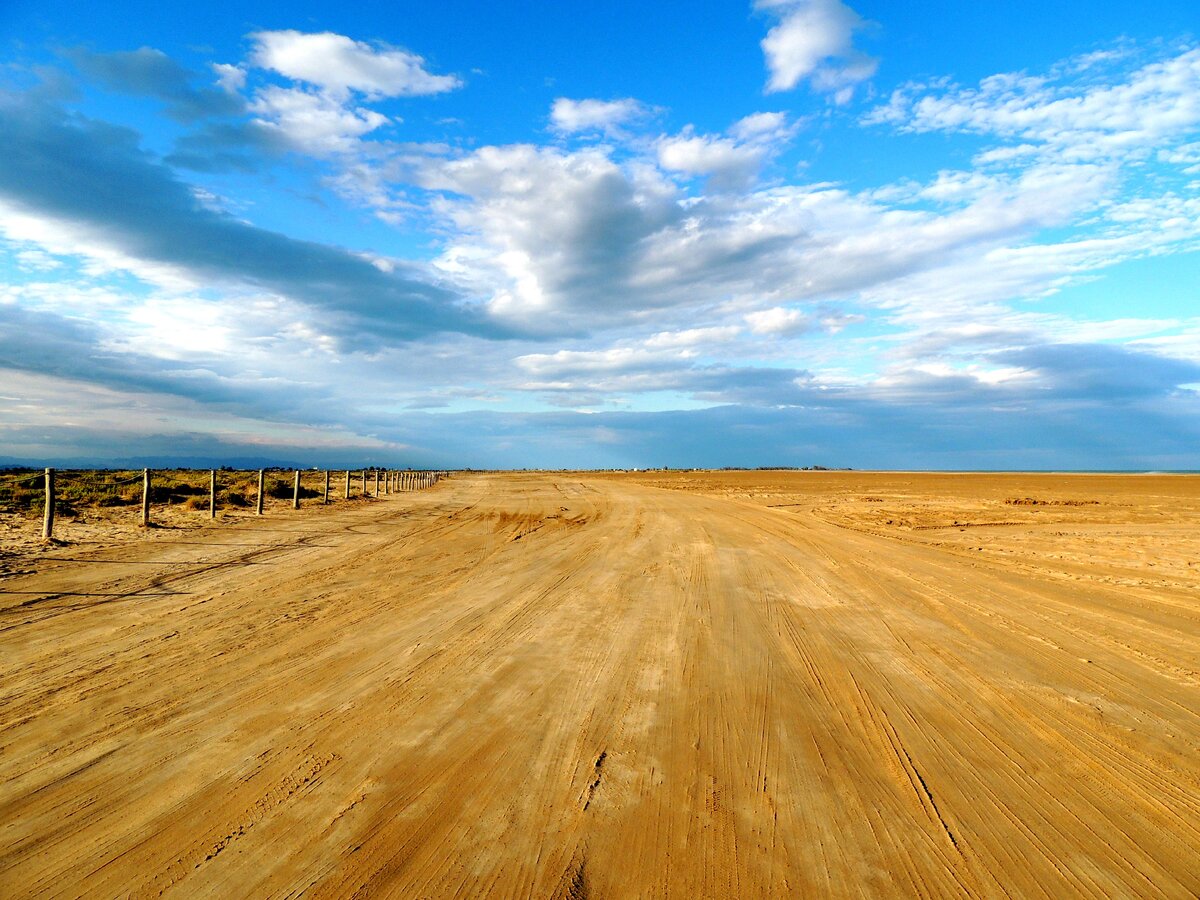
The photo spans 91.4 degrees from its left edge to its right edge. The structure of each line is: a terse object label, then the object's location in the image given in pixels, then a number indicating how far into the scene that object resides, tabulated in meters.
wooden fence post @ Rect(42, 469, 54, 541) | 11.97
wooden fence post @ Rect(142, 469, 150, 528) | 14.34
